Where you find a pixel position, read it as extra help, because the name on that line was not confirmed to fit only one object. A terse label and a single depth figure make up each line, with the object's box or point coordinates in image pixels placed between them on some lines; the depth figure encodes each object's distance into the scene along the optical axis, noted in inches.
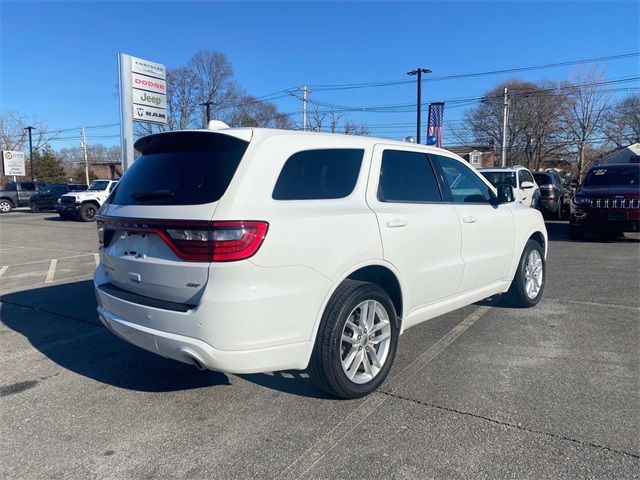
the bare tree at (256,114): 1865.2
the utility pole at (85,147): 2382.1
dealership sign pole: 517.0
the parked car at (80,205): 795.4
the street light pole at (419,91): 1307.8
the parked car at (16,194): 1186.6
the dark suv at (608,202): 396.8
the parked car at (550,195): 634.8
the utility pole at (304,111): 1696.4
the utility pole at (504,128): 1614.2
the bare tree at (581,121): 1770.4
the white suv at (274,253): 106.7
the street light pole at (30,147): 2014.0
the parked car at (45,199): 1101.1
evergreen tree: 2411.4
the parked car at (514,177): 528.5
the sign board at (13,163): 1688.0
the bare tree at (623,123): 1840.6
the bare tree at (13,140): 2273.6
